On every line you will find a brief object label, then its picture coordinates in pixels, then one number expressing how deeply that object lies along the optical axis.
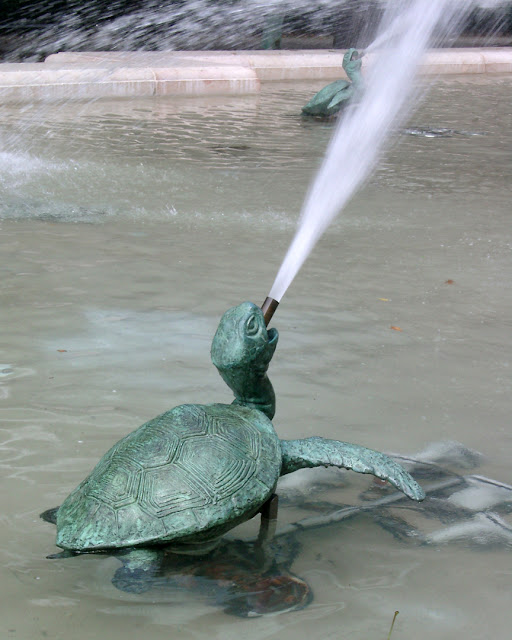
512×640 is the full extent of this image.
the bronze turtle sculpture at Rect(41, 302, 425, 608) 2.80
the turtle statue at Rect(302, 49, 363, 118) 13.60
